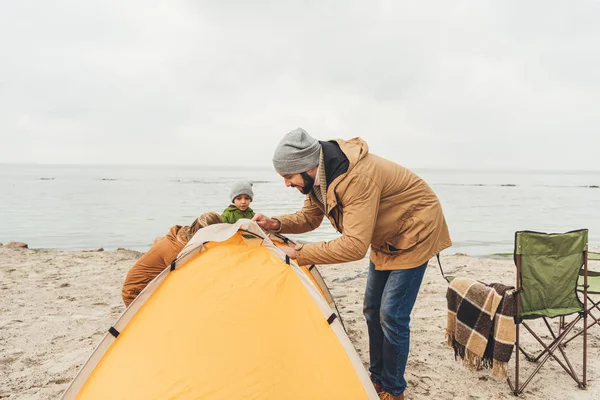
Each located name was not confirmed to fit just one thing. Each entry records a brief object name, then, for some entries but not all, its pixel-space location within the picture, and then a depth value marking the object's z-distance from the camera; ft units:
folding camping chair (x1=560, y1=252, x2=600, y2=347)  13.02
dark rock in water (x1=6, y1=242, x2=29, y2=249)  34.78
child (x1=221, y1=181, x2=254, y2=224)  21.92
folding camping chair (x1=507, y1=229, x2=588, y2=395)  11.27
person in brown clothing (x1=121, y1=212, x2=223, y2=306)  14.01
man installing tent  8.62
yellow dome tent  8.38
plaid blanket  11.78
